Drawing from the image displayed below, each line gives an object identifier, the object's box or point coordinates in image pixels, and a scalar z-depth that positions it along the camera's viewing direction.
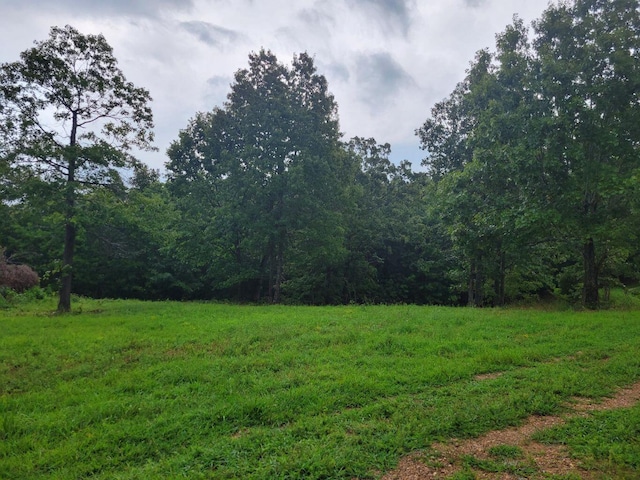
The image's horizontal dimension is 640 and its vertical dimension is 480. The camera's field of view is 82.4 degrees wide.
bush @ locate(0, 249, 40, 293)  18.27
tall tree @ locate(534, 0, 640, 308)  11.61
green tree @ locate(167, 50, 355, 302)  18.66
